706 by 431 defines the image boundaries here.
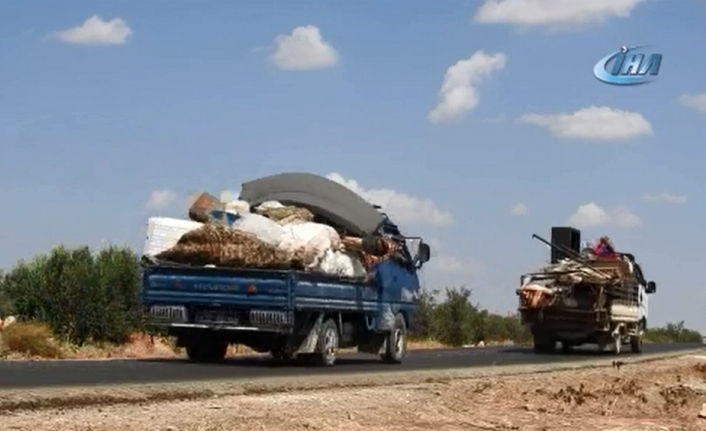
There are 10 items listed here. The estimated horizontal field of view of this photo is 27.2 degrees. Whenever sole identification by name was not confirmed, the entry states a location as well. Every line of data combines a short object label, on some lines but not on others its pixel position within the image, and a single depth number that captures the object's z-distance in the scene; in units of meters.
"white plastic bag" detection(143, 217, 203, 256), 25.16
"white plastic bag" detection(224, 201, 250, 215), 25.91
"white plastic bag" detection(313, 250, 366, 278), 25.67
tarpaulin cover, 27.14
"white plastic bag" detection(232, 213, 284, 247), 25.11
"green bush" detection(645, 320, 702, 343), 85.91
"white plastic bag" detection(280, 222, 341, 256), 25.17
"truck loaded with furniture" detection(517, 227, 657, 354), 40.03
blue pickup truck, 24.50
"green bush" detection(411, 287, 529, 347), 58.53
